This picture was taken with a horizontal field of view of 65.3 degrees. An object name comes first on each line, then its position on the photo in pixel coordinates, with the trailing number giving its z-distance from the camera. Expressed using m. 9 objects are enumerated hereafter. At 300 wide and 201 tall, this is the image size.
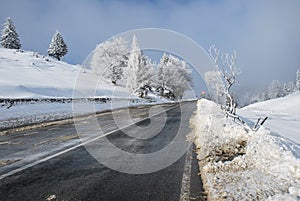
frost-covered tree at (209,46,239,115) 12.86
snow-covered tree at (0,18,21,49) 63.22
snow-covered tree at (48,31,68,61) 72.56
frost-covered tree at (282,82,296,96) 106.88
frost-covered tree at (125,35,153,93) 52.28
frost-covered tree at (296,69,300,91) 90.14
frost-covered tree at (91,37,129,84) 59.66
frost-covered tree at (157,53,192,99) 74.31
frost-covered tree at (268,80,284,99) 112.94
